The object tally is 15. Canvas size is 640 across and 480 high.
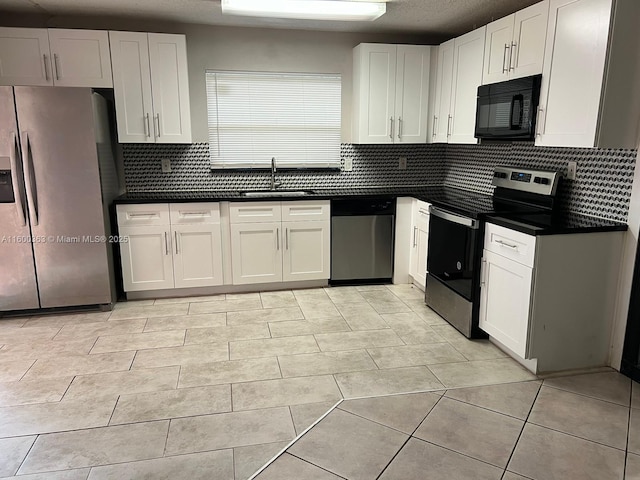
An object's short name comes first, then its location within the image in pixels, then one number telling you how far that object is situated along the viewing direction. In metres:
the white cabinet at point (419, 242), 4.12
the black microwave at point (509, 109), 2.99
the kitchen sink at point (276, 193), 4.25
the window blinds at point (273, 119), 4.41
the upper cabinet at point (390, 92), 4.29
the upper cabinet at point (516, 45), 2.92
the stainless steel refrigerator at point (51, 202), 3.46
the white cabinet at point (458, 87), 3.69
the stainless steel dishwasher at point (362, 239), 4.29
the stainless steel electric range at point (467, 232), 3.19
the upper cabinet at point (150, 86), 3.87
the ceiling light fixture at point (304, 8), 3.39
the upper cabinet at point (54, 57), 3.71
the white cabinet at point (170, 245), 3.96
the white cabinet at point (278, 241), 4.16
